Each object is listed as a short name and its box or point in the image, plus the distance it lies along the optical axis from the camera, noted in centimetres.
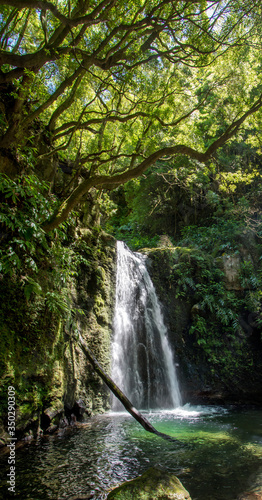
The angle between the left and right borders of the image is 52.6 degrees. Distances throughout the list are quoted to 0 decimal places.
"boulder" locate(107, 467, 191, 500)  231
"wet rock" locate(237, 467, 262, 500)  273
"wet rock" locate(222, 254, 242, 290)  1112
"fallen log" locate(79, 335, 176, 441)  384
